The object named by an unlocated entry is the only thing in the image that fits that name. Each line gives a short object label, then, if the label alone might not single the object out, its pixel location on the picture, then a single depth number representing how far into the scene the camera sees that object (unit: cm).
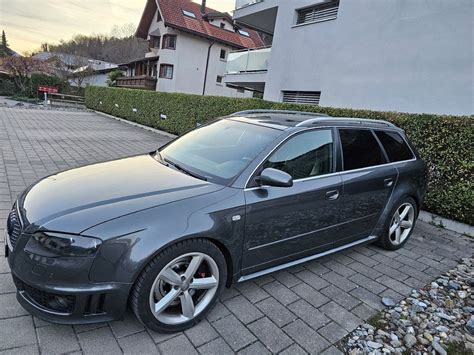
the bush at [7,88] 3003
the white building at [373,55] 698
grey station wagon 188
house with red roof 2667
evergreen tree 7521
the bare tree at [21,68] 2942
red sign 2381
